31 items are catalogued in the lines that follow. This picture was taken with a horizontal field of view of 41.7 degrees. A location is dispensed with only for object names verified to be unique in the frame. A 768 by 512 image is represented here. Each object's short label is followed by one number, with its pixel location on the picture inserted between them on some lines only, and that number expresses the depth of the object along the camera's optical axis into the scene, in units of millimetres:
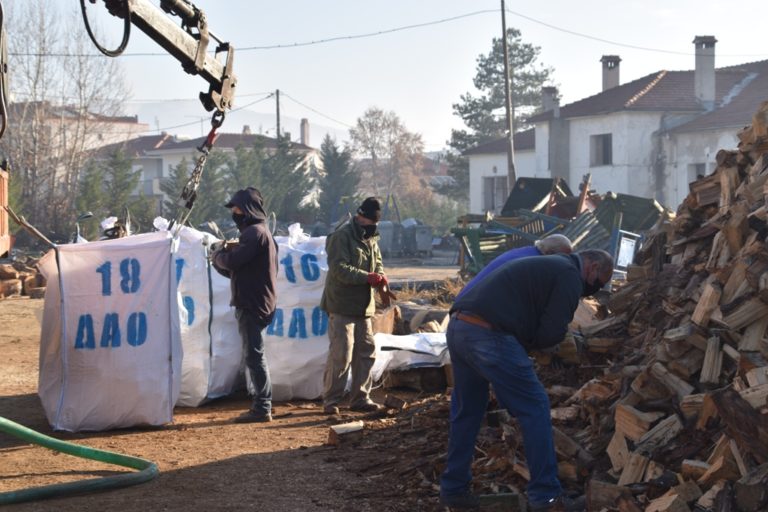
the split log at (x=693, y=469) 5188
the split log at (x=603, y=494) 5277
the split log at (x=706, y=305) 6434
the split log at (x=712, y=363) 6059
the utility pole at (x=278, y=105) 52594
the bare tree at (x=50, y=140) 42594
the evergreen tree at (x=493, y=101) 62688
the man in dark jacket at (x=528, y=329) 5438
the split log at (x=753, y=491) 4727
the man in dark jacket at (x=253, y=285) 8570
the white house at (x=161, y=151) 69000
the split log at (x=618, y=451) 5773
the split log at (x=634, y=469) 5516
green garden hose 6102
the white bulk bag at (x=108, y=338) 8141
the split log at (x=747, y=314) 6096
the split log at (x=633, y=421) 5867
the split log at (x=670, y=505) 4922
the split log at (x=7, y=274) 21234
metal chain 8643
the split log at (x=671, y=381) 6055
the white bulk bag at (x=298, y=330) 9562
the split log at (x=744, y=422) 4984
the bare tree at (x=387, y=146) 76812
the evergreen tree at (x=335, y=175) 53219
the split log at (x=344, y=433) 7641
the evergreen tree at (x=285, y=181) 48531
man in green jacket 8859
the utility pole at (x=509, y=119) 37131
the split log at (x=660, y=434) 5684
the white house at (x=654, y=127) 38781
